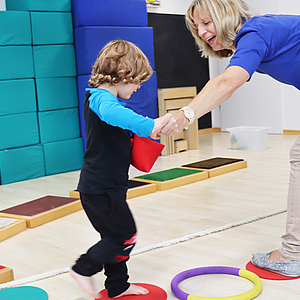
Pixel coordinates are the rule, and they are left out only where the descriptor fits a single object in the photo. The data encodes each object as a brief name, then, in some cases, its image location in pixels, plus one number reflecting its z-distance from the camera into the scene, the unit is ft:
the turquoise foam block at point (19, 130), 14.06
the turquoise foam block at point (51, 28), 14.52
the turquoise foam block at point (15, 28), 13.79
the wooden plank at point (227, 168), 12.83
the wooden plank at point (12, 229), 8.34
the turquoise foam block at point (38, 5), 14.42
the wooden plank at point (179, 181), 11.57
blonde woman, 5.01
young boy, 5.08
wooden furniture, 17.48
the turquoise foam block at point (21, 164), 14.08
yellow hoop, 5.20
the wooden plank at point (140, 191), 10.88
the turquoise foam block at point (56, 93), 14.79
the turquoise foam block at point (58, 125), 14.90
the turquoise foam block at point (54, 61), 14.66
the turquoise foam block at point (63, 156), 15.03
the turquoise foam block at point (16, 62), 13.89
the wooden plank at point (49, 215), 9.01
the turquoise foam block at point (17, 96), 13.97
